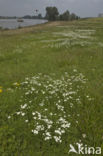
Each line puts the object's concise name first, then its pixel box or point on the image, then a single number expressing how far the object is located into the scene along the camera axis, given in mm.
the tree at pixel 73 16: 101894
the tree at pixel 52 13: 94625
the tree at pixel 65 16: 95375
